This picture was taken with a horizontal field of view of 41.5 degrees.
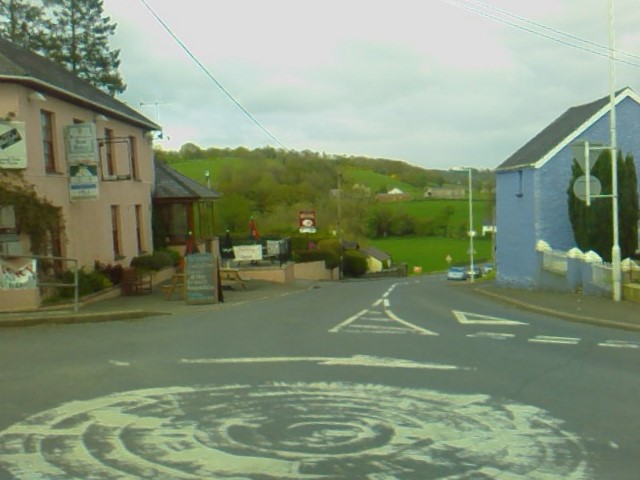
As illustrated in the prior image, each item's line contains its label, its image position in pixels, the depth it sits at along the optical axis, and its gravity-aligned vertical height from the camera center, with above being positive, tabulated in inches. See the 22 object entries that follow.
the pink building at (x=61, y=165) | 820.6 +59.1
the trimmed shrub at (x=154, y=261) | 1185.7 -65.4
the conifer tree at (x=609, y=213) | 1129.4 -19.7
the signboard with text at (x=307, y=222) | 1886.1 -27.3
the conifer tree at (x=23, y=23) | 2055.9 +489.2
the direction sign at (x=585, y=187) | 863.6 +12.1
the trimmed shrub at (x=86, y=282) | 849.5 -69.1
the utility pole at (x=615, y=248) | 821.9 -48.9
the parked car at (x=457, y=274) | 2432.3 -204.2
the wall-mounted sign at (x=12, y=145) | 815.7 +73.9
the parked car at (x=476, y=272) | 2557.6 -222.7
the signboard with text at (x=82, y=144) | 914.1 +80.2
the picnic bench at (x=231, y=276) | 1143.6 -86.9
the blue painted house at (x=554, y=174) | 1261.1 +39.6
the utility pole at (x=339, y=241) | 2467.3 -99.8
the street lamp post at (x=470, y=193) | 1862.7 +24.6
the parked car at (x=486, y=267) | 2756.2 -230.5
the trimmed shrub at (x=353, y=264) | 2657.5 -177.6
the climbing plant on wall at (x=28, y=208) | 818.8 +12.1
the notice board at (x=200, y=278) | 836.0 -64.4
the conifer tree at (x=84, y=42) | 2162.9 +458.7
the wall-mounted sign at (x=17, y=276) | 751.1 -49.2
